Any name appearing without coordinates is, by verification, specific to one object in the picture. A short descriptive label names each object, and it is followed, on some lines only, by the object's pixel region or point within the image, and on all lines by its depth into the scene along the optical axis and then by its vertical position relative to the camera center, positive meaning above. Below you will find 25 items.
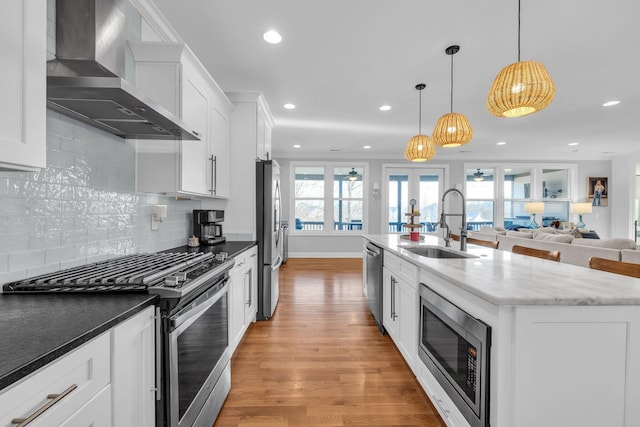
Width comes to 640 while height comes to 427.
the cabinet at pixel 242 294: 2.26 -0.74
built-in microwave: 1.17 -0.68
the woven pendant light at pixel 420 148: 3.26 +0.74
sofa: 3.32 -0.42
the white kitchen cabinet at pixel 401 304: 1.95 -0.71
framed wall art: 7.57 +0.60
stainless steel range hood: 1.16 +0.68
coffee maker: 2.77 -0.14
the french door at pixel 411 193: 7.47 +0.52
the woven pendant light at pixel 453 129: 2.57 +0.75
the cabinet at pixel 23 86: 0.84 +0.38
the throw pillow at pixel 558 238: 4.04 -0.35
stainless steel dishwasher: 2.82 -0.71
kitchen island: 1.08 -0.54
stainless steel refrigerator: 3.15 -0.24
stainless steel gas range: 1.13 -0.47
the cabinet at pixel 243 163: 3.18 +0.54
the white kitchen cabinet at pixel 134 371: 0.92 -0.55
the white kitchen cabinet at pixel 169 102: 1.93 +0.76
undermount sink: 2.60 -0.36
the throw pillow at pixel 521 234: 4.81 -0.37
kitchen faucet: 2.33 -0.17
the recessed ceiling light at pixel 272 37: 2.33 +1.45
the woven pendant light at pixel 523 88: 1.70 +0.76
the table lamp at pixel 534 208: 7.11 +0.13
